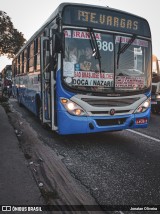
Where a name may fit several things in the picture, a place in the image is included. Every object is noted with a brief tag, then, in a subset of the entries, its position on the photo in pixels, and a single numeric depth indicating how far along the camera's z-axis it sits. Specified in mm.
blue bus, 4220
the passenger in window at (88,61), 4276
